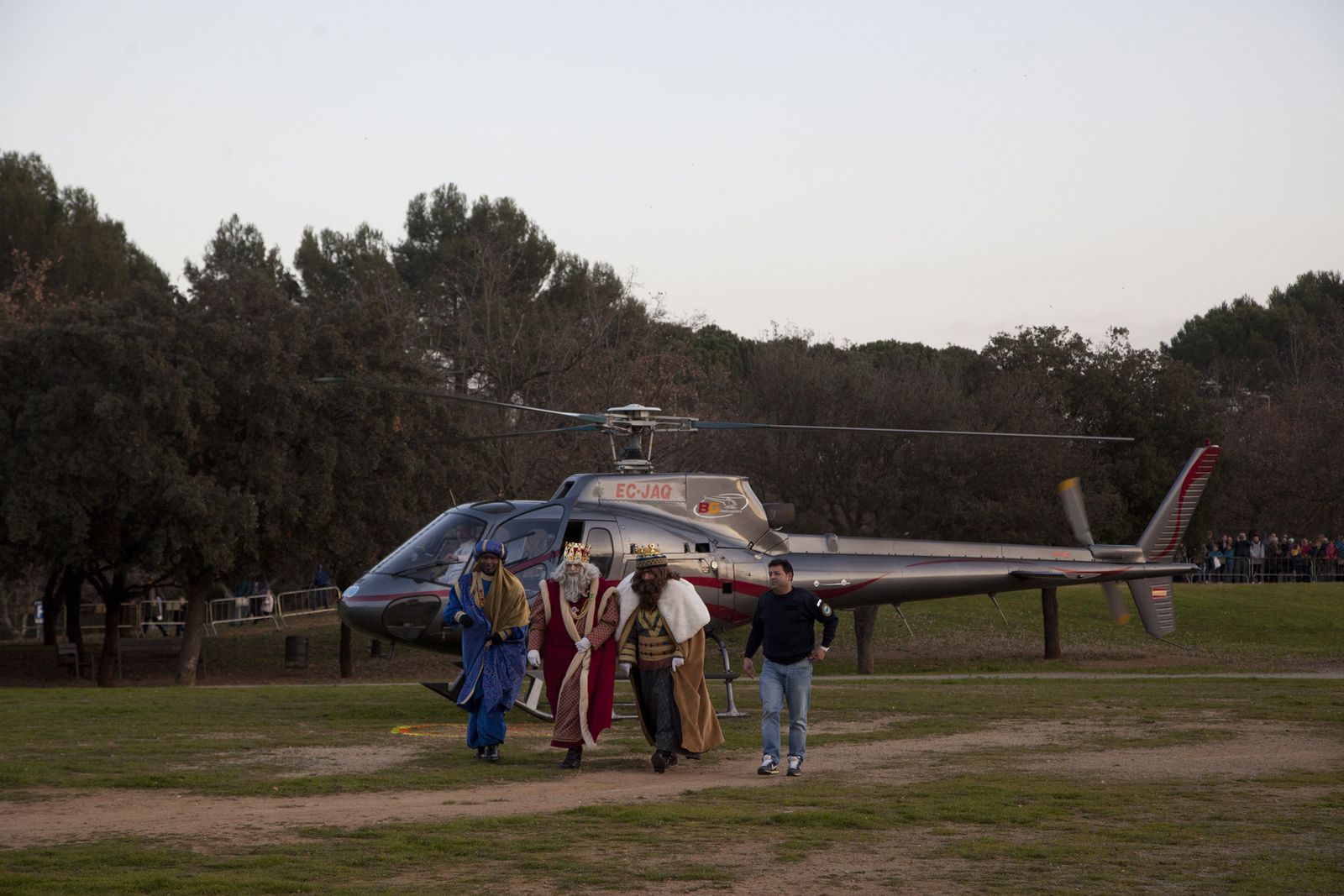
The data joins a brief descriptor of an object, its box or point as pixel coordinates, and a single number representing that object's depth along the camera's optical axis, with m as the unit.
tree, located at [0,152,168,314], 50.56
